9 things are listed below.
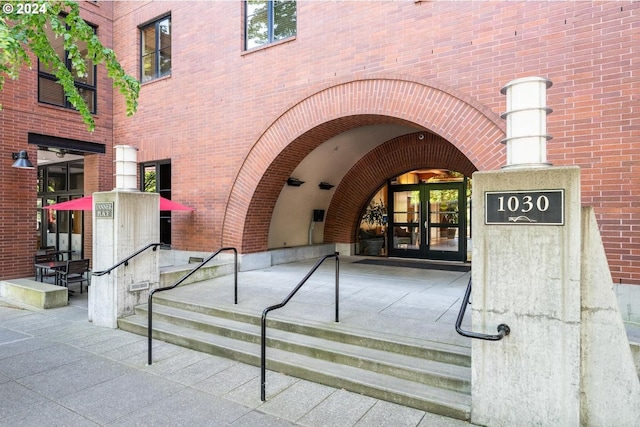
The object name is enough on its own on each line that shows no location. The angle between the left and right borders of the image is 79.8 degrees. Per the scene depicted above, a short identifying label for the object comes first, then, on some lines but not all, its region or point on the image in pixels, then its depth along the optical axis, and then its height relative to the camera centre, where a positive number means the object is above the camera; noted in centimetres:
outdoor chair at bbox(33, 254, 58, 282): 868 -106
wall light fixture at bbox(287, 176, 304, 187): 934 +83
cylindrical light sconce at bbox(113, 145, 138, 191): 604 +78
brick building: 489 +183
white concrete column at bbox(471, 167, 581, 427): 288 -71
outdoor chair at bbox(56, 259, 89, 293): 771 -110
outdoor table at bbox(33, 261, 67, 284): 792 -102
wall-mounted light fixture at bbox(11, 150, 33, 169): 808 +118
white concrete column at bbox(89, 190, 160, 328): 585 -56
